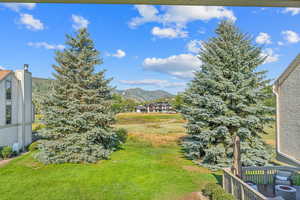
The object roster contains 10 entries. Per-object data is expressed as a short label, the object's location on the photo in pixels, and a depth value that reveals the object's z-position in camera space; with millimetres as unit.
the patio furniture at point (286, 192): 5336
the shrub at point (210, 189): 5871
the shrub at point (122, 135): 18234
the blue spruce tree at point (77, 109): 10945
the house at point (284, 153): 5754
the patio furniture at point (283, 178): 6422
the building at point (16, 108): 12798
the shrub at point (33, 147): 13550
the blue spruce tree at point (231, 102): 9547
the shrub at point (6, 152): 11606
